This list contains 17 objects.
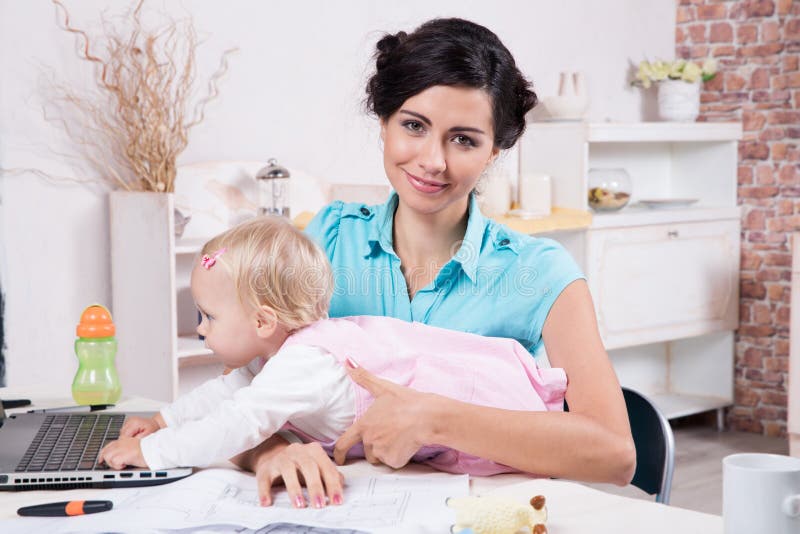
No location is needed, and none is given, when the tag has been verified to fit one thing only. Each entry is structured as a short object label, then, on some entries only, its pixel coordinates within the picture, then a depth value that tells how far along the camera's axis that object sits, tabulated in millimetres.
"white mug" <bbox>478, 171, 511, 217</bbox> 4281
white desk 1189
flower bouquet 4910
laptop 1378
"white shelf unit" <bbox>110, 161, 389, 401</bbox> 3301
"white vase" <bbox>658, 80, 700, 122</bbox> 4918
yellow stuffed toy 1115
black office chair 1691
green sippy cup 1938
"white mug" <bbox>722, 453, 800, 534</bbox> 999
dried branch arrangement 3357
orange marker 1251
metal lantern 3596
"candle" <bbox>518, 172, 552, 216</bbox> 4340
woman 1420
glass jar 4531
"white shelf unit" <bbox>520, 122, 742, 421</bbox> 4500
